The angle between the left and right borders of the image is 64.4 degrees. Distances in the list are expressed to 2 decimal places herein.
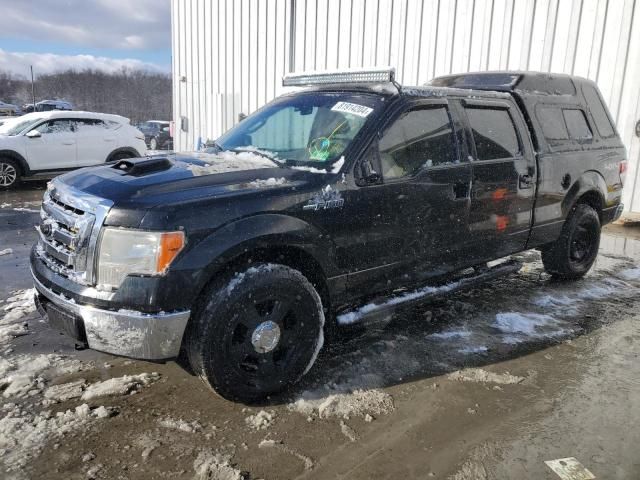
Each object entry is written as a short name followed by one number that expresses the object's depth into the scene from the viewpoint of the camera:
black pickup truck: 2.59
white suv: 10.64
